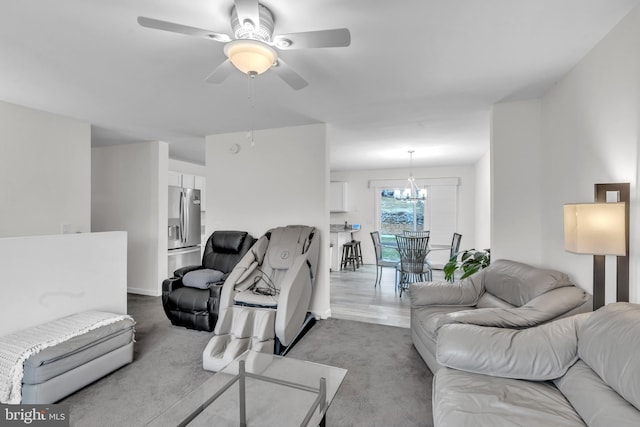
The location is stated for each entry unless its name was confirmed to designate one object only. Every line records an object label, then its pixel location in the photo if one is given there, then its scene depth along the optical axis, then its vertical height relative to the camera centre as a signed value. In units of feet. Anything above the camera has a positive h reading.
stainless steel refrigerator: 16.01 -0.97
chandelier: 22.25 +1.46
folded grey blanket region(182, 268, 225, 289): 10.37 -2.46
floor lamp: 5.12 -0.36
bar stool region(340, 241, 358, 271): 21.89 -3.46
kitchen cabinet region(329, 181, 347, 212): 23.79 +1.23
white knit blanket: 5.98 -2.91
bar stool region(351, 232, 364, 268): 22.76 -3.21
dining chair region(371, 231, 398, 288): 16.35 -2.46
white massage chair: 8.26 -2.74
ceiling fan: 4.45 +2.83
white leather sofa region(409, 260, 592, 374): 5.98 -2.16
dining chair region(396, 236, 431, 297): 14.11 -2.22
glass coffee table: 4.67 -3.29
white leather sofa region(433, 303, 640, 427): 3.75 -2.46
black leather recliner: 10.05 -3.01
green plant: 10.55 -1.97
